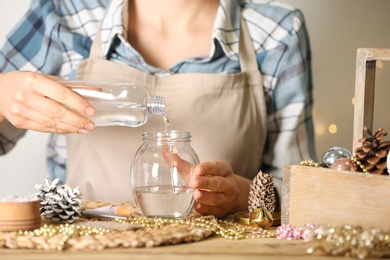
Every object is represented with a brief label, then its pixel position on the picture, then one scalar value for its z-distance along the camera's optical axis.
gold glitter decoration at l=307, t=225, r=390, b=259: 1.04
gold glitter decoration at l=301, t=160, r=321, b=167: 1.21
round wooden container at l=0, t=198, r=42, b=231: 1.11
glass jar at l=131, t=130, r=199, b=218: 1.22
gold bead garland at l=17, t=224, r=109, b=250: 1.10
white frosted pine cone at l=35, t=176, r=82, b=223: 1.22
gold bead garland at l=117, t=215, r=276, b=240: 1.16
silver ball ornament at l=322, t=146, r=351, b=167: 1.22
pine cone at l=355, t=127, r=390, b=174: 1.16
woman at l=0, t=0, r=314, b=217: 1.67
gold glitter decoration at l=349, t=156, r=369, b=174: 1.16
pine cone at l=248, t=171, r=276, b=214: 1.31
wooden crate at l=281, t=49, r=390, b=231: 1.10
